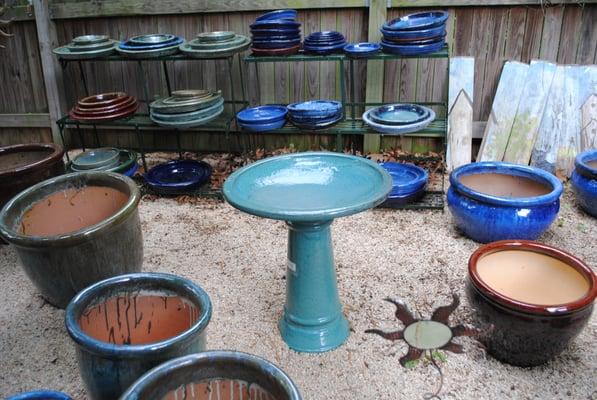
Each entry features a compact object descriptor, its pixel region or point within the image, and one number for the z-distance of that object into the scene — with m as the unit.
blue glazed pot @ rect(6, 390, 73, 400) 1.54
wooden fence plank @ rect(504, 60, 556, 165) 4.21
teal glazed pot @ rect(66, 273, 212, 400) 1.72
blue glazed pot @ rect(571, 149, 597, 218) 3.46
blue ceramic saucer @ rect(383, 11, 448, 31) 3.63
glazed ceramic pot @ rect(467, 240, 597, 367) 2.13
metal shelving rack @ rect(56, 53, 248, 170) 4.22
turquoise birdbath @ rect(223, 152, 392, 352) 2.30
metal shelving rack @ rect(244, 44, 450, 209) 3.86
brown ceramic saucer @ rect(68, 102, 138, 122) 4.16
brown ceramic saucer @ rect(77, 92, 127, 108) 4.21
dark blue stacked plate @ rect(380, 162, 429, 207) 3.83
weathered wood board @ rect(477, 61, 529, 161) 4.26
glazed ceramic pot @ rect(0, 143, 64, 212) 3.13
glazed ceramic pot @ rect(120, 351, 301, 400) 1.48
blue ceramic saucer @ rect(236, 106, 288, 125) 4.00
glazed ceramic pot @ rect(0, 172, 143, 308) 2.33
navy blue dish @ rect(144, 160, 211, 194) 4.21
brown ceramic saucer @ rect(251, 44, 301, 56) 3.98
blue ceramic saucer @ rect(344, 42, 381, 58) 3.87
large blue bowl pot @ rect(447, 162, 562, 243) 3.09
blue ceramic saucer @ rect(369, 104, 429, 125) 3.82
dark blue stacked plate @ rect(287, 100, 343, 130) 3.92
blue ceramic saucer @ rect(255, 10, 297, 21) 4.03
